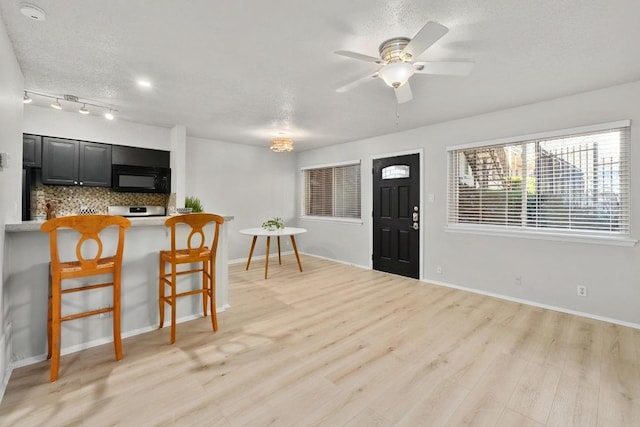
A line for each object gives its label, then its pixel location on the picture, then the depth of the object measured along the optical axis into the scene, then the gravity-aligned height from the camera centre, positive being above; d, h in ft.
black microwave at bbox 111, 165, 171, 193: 14.20 +1.67
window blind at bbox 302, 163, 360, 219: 18.78 +1.48
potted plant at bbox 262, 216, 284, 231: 16.72 -0.76
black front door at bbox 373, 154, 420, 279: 15.14 -0.09
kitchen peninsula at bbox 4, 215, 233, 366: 6.99 -2.23
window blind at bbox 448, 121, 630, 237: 9.90 +1.22
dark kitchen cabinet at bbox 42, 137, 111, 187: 12.60 +2.21
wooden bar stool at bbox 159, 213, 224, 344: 8.04 -1.37
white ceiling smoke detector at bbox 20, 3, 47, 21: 5.95 +4.16
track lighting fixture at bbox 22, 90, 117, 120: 10.94 +4.36
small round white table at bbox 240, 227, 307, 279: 15.21 -1.04
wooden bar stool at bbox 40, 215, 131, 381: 6.43 -1.32
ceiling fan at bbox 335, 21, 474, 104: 6.37 +3.48
